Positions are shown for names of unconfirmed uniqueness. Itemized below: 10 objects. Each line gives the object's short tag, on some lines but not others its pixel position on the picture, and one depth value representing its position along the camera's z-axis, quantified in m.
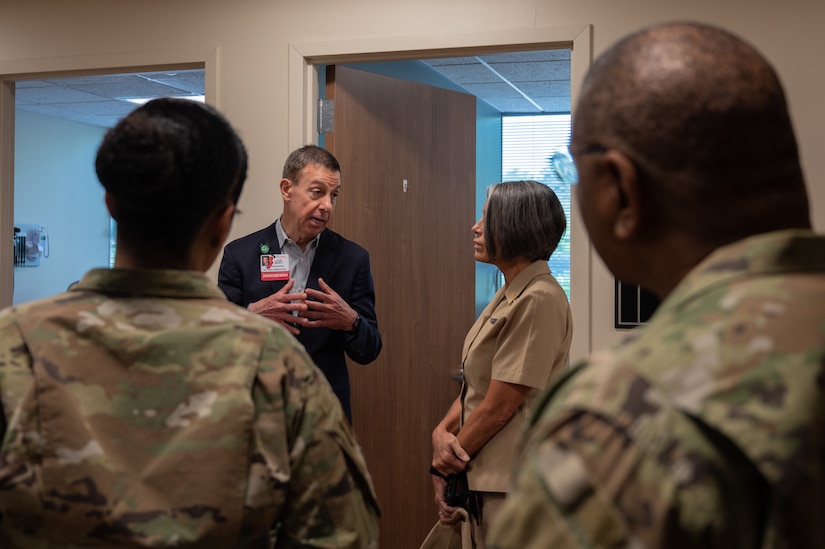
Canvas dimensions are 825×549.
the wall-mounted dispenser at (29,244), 7.09
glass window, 6.70
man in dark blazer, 2.60
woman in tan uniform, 2.18
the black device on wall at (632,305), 2.84
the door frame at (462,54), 2.89
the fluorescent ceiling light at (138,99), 6.67
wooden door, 3.39
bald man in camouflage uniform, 0.57
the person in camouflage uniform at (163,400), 0.99
